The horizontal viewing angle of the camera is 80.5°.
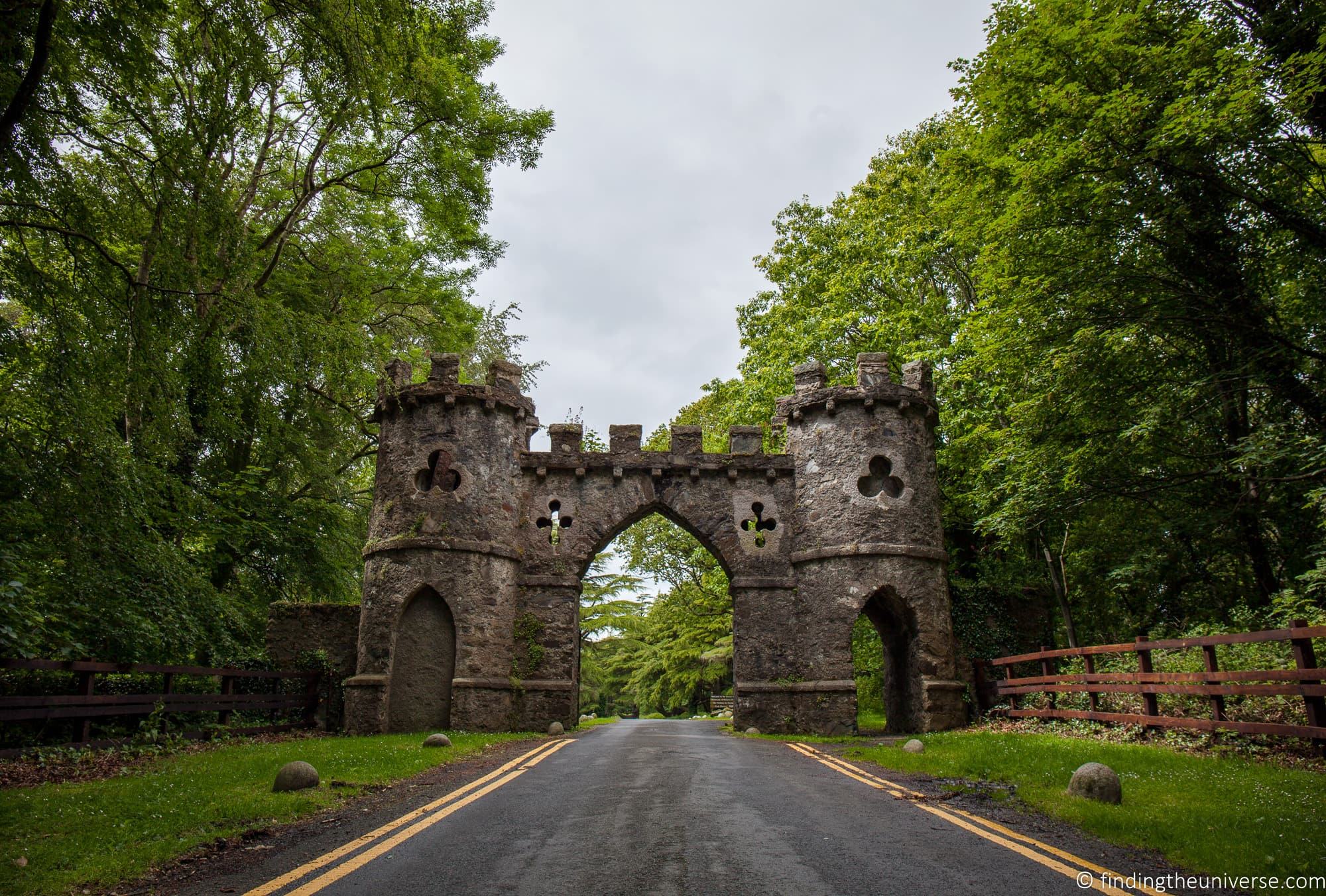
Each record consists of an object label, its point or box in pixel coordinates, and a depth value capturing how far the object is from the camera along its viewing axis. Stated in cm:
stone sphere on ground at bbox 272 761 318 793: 775
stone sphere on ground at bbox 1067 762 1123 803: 680
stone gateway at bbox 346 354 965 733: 1698
